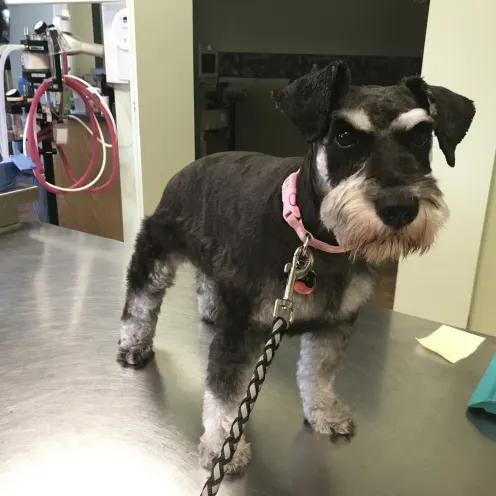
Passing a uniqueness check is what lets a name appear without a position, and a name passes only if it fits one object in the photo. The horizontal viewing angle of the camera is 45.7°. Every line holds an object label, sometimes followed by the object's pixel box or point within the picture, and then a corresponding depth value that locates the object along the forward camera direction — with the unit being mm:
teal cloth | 1067
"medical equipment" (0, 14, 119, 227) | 2021
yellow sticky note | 1282
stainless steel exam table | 936
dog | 803
